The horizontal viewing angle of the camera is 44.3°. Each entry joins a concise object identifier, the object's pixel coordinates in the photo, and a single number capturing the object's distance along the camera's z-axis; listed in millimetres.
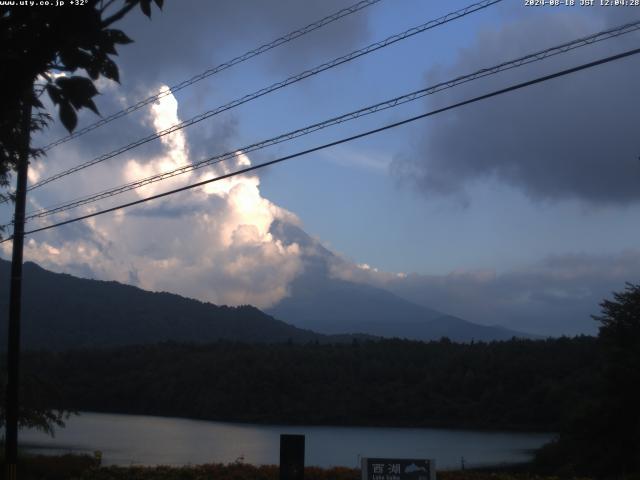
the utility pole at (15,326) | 15891
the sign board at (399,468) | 12047
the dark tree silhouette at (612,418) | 28391
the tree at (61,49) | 4328
